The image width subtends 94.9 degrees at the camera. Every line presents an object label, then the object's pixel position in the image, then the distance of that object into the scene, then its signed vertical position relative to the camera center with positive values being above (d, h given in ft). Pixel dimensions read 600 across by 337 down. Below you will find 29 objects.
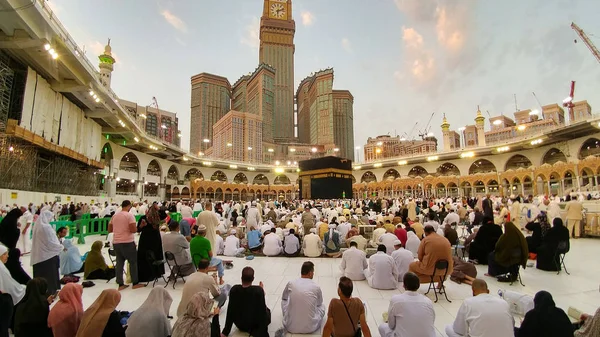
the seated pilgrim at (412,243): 19.60 -2.99
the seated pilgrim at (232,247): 23.11 -3.82
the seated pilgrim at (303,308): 9.24 -3.60
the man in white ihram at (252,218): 29.58 -1.79
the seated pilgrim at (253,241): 23.79 -3.43
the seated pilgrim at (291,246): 22.27 -3.60
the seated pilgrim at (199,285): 9.05 -2.80
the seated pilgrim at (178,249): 13.99 -2.39
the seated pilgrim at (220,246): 23.13 -3.75
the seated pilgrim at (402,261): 15.11 -3.29
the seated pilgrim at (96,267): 15.35 -3.63
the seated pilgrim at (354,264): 15.64 -3.58
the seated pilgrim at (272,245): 22.63 -3.60
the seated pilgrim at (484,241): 17.87 -2.70
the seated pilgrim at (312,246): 22.00 -3.57
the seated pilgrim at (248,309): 8.60 -3.39
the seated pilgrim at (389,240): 18.63 -2.67
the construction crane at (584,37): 129.70 +76.65
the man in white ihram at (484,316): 7.11 -3.05
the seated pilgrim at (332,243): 22.38 -3.40
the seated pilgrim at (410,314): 7.67 -3.21
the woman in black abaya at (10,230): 13.25 -1.32
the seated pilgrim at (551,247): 16.34 -2.91
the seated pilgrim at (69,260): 16.22 -3.41
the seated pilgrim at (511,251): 14.39 -2.70
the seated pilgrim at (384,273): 14.12 -3.70
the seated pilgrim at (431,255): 12.60 -2.51
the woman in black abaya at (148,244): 14.15 -2.22
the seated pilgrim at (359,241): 20.62 -3.01
